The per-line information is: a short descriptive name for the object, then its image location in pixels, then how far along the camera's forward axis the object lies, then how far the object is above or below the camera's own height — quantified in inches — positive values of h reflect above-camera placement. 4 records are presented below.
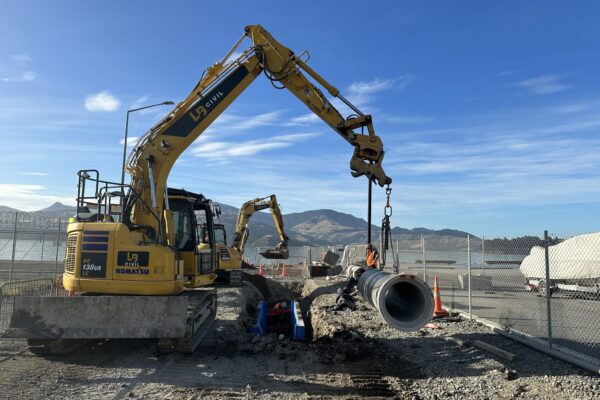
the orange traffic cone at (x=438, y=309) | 471.2 -58.5
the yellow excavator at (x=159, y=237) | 297.7 +6.7
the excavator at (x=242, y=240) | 713.8 +16.4
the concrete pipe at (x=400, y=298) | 275.9 -30.3
